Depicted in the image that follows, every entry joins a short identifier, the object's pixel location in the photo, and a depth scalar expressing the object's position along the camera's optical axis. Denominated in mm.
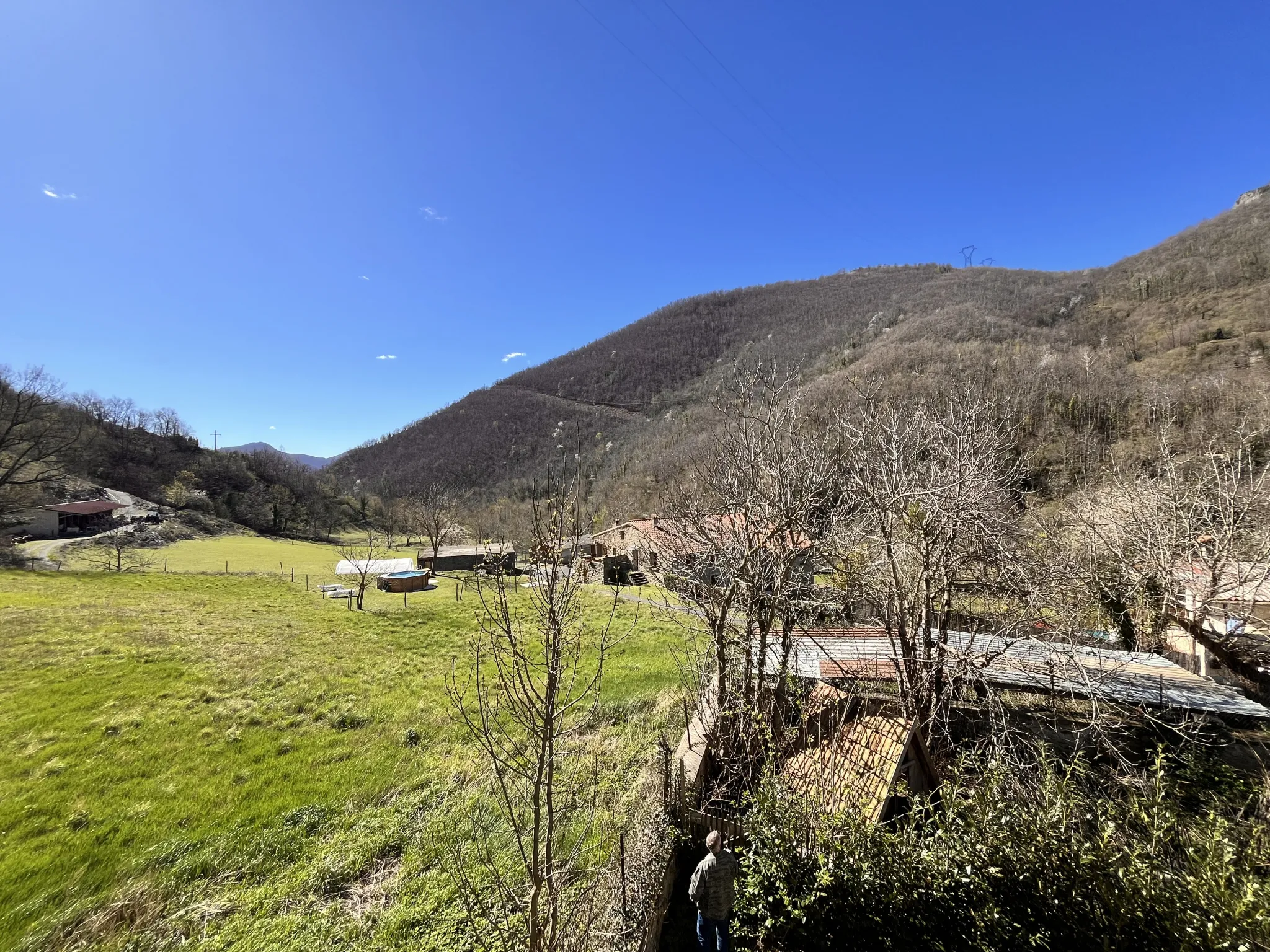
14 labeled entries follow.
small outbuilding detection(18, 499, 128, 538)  43238
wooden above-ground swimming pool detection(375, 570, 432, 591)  29047
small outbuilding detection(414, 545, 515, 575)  39625
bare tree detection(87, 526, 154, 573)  31152
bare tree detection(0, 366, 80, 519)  35062
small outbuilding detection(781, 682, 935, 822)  4805
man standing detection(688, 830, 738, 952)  4059
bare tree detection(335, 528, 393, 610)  26916
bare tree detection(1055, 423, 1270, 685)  7410
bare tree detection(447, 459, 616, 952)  2639
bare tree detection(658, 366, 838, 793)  5844
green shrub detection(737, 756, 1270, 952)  2934
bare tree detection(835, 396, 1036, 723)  5816
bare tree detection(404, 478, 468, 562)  39438
